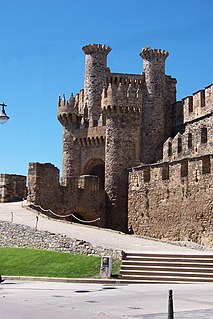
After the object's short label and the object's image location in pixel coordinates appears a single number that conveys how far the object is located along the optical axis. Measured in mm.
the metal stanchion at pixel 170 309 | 8188
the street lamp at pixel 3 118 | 16050
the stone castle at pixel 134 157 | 29141
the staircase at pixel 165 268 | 16359
